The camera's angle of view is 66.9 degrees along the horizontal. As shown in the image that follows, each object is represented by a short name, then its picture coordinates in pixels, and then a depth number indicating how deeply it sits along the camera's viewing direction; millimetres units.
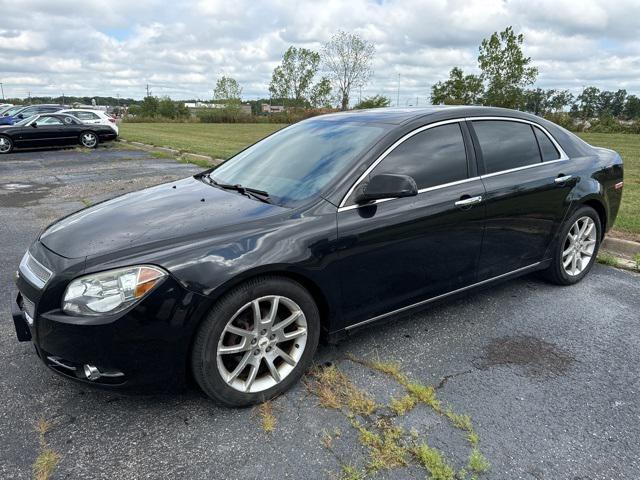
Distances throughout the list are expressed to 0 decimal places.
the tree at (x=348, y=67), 55062
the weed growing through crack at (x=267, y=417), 2514
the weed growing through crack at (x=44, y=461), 2184
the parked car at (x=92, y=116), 18575
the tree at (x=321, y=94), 59447
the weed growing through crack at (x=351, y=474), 2180
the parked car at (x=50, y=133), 15852
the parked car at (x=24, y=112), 19562
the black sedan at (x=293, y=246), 2367
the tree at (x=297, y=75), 61625
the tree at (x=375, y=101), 41922
